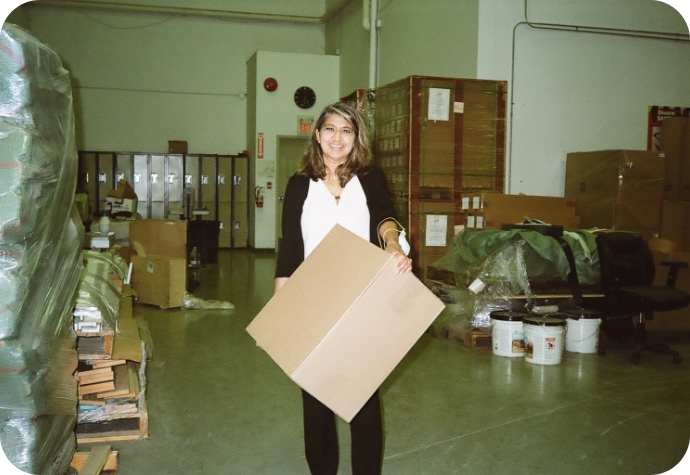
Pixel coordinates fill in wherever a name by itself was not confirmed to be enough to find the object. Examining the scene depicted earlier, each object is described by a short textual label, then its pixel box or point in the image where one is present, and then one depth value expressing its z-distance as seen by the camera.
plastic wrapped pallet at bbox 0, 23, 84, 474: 1.71
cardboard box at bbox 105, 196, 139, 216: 7.47
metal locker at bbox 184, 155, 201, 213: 11.02
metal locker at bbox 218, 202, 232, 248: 11.21
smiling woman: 1.96
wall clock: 10.84
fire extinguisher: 10.86
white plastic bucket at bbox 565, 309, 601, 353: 4.41
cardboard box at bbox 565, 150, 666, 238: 5.53
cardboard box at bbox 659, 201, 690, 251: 5.68
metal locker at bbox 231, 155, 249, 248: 11.20
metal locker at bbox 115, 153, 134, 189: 10.77
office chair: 4.26
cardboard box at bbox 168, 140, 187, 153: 10.86
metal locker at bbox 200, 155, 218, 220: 11.07
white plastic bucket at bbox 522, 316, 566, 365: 4.10
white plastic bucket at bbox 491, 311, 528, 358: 4.28
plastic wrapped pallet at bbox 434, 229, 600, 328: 4.61
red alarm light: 10.62
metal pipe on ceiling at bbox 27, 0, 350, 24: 10.28
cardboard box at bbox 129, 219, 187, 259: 6.71
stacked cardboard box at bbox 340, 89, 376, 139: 6.19
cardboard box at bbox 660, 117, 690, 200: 6.04
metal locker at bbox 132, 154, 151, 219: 10.85
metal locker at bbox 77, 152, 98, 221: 10.61
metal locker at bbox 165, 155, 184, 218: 10.97
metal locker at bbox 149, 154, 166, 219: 10.92
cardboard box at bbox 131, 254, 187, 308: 5.85
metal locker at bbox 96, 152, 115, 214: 10.70
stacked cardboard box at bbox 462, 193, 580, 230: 5.34
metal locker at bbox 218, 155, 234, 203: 11.10
